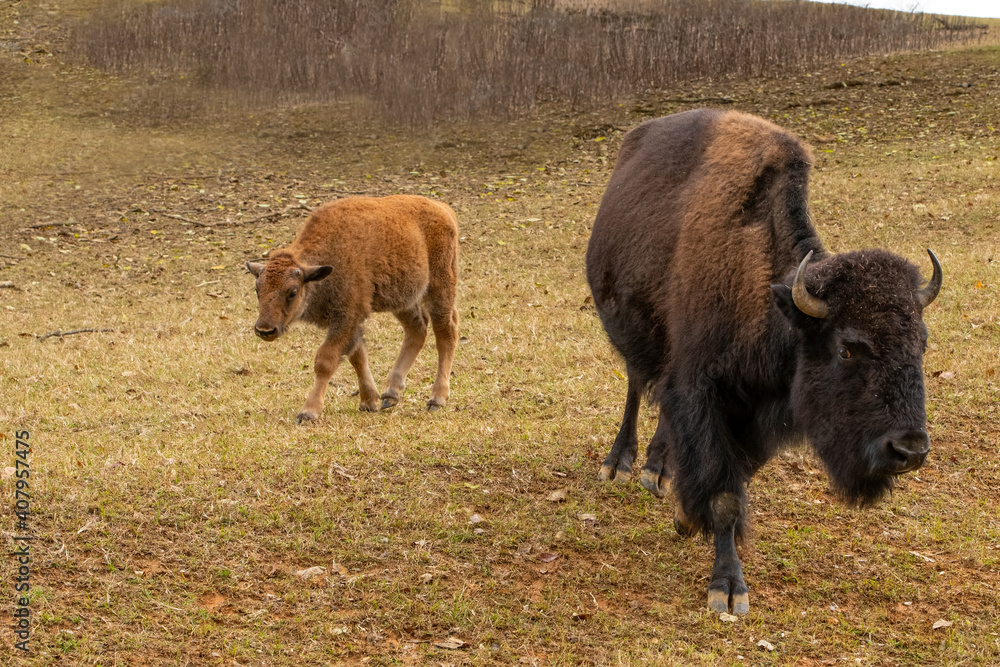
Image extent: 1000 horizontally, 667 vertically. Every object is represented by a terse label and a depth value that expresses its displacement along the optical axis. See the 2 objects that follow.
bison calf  16.55
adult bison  10.12
